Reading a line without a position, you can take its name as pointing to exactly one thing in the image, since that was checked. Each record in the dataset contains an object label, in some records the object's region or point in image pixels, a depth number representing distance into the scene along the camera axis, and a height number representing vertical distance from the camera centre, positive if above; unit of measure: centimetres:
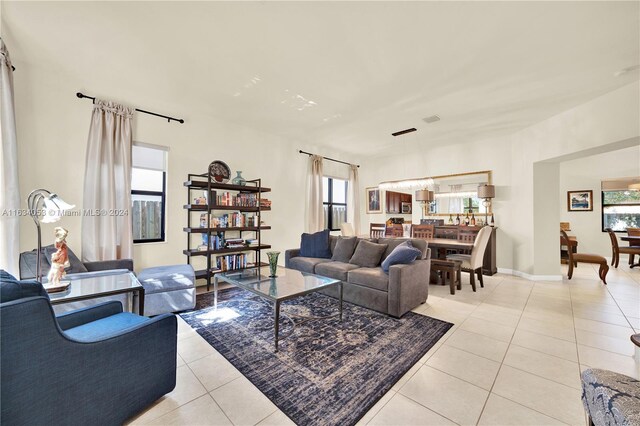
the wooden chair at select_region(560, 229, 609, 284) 444 -87
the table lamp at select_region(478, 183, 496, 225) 508 +47
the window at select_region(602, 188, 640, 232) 628 +12
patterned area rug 162 -120
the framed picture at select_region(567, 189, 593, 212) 666 +36
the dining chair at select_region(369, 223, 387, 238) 587 -38
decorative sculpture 191 -35
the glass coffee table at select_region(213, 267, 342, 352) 232 -77
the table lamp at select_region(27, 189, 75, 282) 182 +5
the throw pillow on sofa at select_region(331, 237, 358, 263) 398 -56
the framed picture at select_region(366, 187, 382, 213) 704 +40
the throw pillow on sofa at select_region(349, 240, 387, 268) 361 -59
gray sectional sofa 287 -85
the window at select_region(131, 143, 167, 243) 364 +34
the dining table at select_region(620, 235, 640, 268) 552 -59
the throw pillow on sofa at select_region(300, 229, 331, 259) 430 -54
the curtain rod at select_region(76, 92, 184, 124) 314 +150
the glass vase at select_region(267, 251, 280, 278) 301 -59
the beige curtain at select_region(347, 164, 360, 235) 686 +45
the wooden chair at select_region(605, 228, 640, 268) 549 -81
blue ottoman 284 -90
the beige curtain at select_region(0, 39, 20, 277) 244 +39
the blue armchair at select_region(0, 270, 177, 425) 101 -73
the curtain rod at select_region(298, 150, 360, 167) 561 +140
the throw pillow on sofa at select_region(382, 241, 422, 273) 308 -53
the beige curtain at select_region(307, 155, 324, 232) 572 +44
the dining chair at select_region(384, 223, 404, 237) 537 -37
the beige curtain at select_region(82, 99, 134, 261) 313 +38
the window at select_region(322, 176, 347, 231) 645 +34
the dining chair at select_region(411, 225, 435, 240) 508 -35
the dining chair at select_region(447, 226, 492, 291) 393 -72
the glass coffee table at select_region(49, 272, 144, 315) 176 -59
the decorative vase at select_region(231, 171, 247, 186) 431 +59
